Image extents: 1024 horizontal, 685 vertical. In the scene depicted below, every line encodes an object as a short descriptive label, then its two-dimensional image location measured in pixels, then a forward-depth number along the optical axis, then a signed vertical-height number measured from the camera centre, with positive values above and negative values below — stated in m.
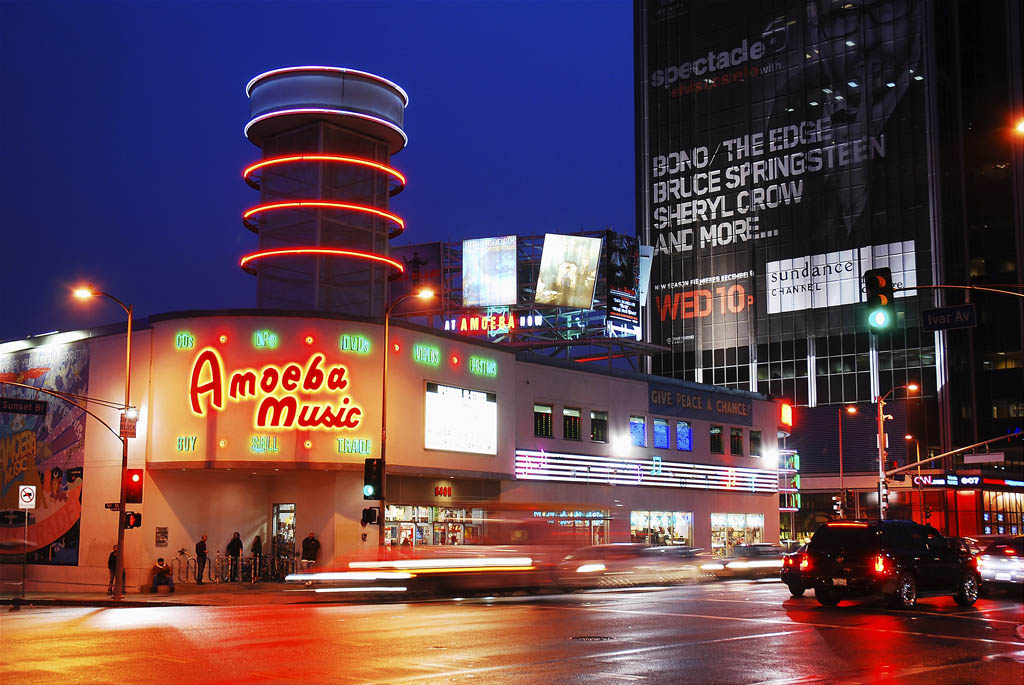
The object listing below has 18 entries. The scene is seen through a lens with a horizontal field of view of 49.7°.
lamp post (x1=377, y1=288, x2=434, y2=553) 34.50 +3.01
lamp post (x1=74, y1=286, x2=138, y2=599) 32.11 +1.52
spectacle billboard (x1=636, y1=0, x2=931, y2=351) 95.56 +30.61
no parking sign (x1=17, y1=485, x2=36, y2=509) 32.69 -0.11
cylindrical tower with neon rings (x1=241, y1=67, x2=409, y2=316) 62.88 +17.69
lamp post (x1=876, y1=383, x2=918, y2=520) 53.22 +0.97
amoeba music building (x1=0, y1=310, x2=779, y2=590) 37.97 +1.99
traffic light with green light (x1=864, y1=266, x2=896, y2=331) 23.70 +4.15
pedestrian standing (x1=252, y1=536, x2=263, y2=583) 39.25 -2.16
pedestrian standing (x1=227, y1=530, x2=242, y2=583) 38.88 -1.97
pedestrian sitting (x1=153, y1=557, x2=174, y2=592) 35.12 -2.57
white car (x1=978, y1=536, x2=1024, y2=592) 29.09 -1.84
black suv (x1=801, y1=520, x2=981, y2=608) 23.73 -1.51
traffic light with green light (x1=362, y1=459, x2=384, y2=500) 34.16 +0.48
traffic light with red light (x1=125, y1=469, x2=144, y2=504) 32.41 +0.18
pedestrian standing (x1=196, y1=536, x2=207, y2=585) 37.75 -2.23
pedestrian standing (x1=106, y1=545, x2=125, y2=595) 35.21 -2.27
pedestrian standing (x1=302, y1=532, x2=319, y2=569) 37.94 -1.92
